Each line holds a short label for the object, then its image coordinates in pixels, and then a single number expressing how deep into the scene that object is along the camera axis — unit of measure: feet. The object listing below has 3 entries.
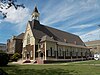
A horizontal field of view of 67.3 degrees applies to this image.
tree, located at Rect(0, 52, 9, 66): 39.49
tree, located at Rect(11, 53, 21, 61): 84.86
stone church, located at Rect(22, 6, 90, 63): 72.34
